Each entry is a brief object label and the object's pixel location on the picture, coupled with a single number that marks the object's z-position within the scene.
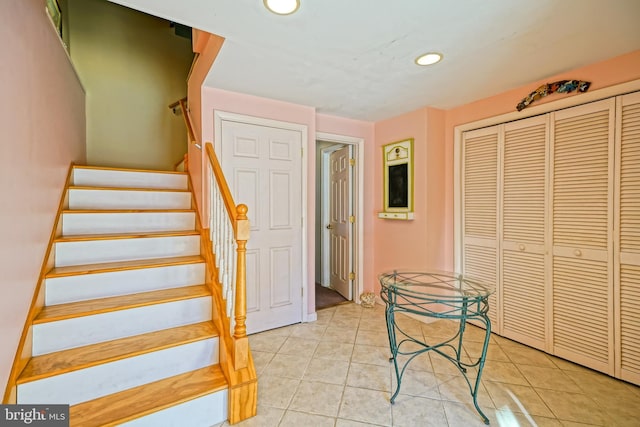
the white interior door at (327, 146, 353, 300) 3.59
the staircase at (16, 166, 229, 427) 1.36
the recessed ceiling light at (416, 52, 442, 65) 1.84
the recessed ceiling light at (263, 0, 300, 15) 1.36
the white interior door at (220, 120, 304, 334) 2.55
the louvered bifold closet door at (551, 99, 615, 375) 1.94
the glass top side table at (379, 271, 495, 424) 1.54
